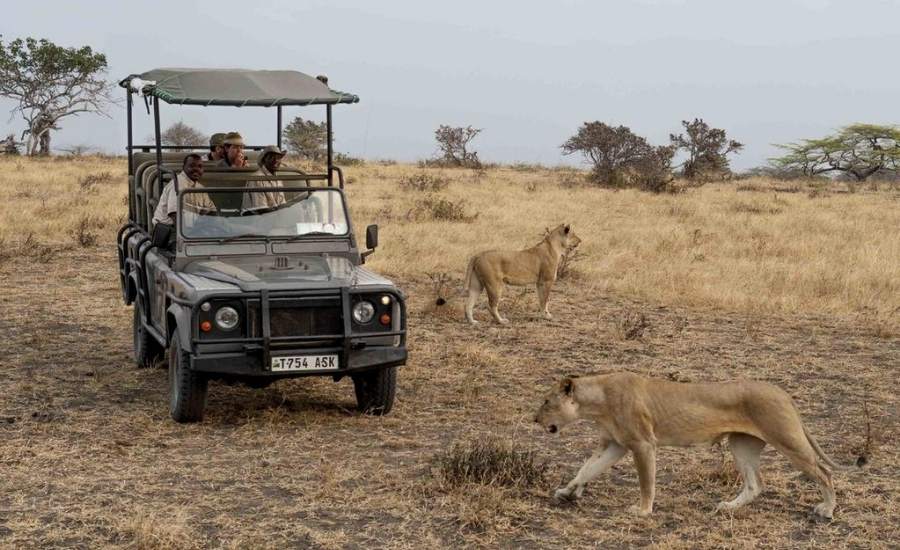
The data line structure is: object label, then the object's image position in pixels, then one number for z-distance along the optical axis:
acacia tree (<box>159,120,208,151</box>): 49.75
